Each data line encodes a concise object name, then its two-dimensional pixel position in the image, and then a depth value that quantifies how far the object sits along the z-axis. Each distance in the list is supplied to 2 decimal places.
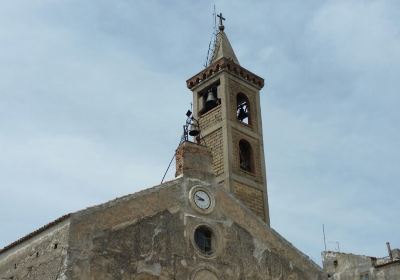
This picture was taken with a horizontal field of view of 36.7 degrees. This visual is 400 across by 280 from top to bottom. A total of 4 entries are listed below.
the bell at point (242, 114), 27.81
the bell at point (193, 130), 21.21
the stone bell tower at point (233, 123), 25.02
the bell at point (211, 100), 27.09
